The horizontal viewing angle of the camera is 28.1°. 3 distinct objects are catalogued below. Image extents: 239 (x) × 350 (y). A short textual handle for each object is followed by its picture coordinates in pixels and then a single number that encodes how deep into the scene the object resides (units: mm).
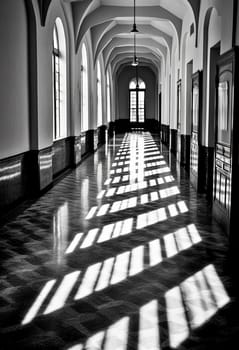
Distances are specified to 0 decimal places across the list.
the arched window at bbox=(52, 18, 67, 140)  13599
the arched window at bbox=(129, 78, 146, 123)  42062
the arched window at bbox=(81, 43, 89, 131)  19256
